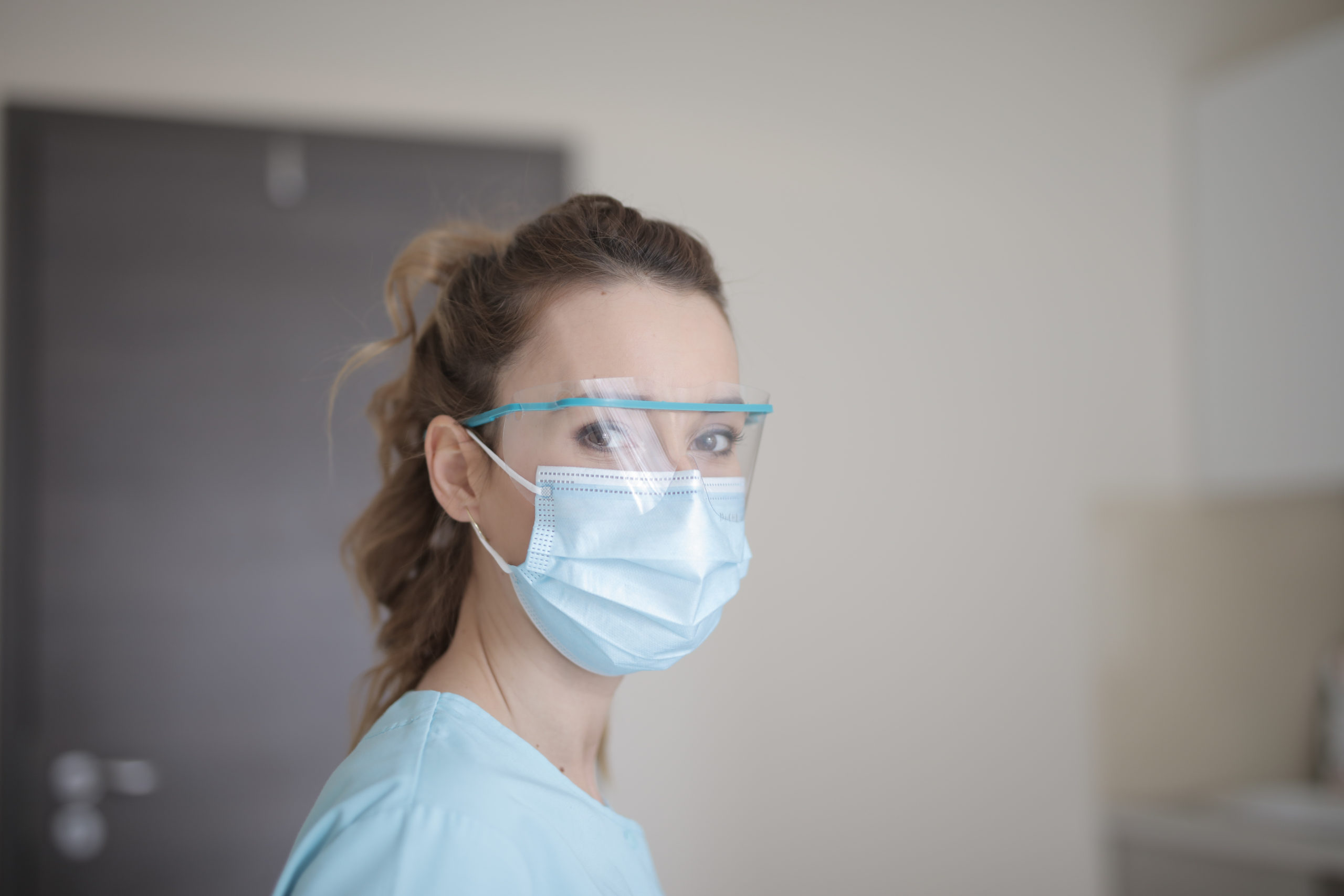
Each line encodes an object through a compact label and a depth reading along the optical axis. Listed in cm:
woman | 96
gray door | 184
